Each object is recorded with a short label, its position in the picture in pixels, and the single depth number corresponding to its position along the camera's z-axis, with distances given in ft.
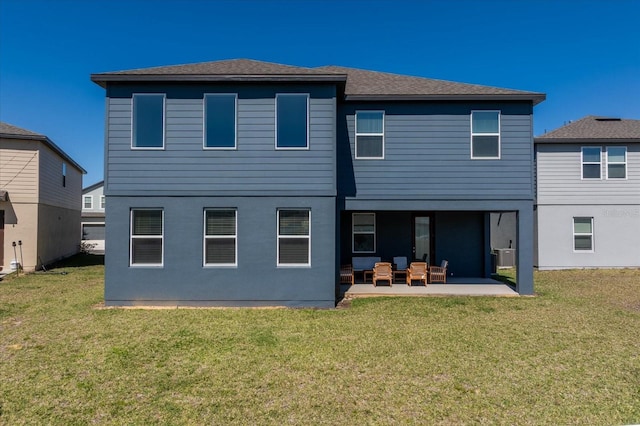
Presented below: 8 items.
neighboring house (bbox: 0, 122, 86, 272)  49.47
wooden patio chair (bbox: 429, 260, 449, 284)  38.78
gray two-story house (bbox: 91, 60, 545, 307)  30.22
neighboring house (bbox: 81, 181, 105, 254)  93.82
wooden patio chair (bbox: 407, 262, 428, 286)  37.22
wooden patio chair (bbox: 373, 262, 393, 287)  37.60
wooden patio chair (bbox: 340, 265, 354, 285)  39.42
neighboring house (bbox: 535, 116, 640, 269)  52.11
